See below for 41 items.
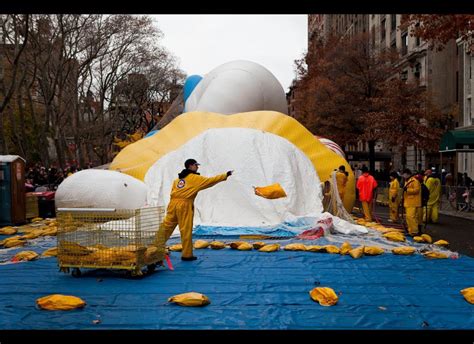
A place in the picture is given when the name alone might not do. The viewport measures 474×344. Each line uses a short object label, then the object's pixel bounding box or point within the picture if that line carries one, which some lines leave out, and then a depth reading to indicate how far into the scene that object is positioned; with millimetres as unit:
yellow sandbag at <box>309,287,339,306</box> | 6816
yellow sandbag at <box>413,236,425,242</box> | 12264
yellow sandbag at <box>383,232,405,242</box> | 12162
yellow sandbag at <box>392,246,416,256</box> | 10484
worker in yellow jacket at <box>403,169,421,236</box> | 14031
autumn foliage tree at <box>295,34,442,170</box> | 34406
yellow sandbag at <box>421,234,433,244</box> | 12289
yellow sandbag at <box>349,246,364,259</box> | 10164
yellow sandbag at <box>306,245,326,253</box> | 10742
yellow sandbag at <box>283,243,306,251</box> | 10945
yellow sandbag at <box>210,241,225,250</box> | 11188
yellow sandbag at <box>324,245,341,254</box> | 10641
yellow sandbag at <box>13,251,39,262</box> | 10144
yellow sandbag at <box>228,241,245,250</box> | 11166
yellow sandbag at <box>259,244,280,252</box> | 10875
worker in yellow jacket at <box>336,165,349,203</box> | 16109
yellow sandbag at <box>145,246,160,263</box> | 8645
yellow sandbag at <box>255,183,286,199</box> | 11312
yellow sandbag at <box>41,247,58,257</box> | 10526
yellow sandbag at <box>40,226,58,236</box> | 13656
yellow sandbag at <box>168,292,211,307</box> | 6684
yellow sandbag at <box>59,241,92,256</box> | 8586
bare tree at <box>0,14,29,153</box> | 22494
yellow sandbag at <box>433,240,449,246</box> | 11773
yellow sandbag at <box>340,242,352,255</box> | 10492
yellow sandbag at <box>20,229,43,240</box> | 13117
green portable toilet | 16359
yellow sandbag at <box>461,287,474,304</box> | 6930
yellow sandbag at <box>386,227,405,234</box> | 13784
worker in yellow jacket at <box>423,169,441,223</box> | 17672
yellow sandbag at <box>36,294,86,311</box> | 6578
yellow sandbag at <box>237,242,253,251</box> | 11062
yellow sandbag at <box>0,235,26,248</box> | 12042
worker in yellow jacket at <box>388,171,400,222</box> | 17328
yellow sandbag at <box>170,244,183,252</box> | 11008
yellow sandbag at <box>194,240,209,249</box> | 11310
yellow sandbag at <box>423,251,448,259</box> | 10203
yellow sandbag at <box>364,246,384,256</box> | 10438
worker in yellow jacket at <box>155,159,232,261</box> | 9461
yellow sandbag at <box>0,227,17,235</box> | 14492
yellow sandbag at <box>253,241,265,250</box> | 11203
